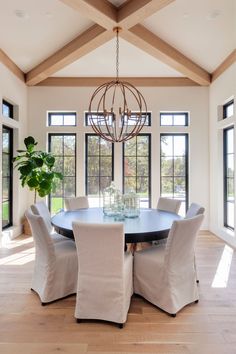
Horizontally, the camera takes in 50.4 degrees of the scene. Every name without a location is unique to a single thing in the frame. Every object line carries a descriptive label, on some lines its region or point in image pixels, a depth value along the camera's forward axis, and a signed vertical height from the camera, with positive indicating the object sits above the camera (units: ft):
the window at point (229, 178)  15.64 -0.07
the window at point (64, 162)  18.62 +1.12
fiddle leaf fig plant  15.23 +0.43
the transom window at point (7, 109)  15.85 +4.43
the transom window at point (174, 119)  18.75 +4.34
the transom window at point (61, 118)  18.66 +4.37
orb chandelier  18.25 +5.49
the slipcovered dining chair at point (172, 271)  7.49 -3.01
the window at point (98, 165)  18.62 +0.90
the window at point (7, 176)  15.88 +0.08
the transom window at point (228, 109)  15.85 +4.42
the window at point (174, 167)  18.69 +0.74
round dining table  7.75 -1.64
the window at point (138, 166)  18.62 +0.82
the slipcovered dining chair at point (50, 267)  8.22 -3.06
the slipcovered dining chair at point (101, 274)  6.79 -2.78
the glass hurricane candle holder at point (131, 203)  10.34 -1.09
